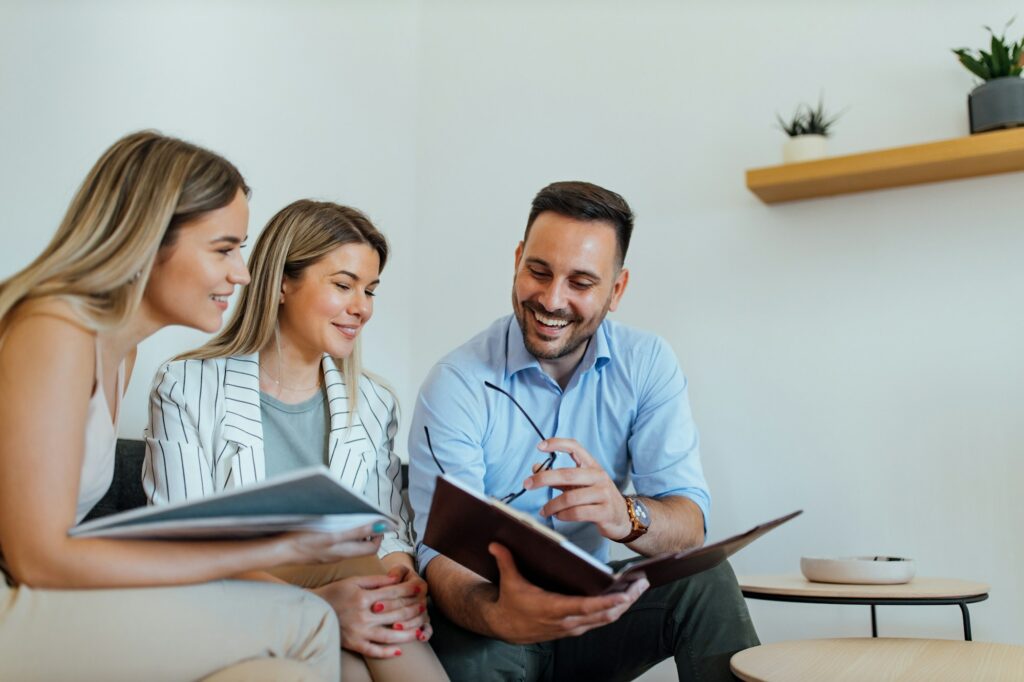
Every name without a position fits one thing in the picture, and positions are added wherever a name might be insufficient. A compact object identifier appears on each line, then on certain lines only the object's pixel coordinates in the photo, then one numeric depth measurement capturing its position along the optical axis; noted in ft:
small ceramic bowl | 6.89
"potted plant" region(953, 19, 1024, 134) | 8.09
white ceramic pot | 8.88
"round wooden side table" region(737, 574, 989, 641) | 6.45
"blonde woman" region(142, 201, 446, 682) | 5.49
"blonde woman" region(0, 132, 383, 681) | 3.52
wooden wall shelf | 8.08
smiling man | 5.46
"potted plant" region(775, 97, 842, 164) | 8.90
